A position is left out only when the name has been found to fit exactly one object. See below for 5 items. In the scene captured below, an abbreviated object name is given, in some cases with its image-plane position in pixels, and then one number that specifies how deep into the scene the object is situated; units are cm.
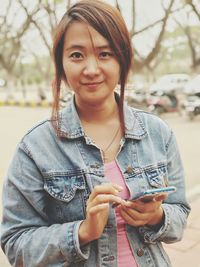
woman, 107
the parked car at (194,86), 1239
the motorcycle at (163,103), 1265
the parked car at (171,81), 1895
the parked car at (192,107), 1108
